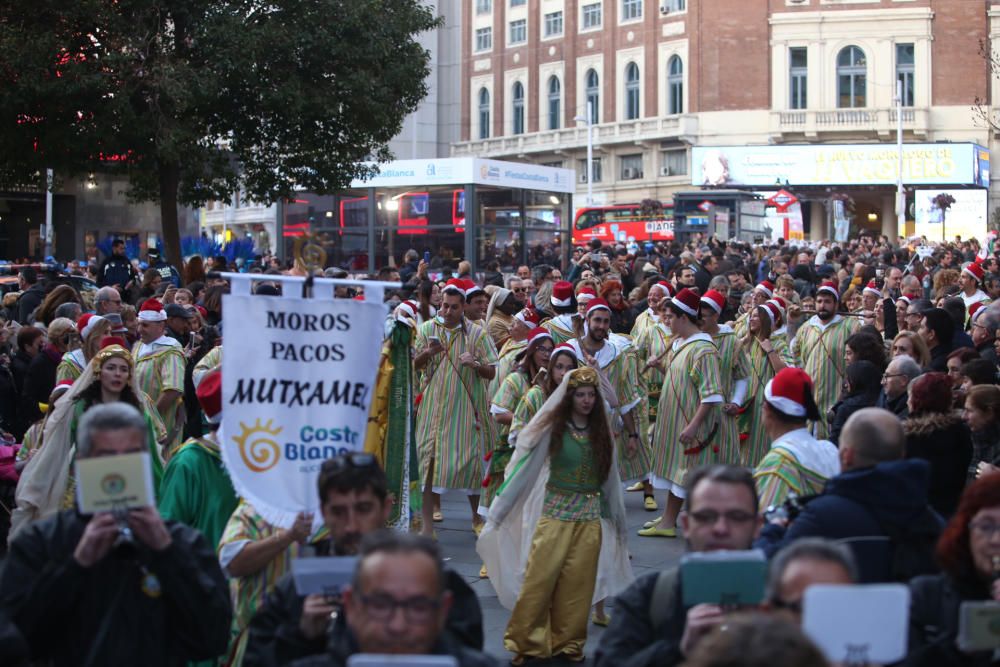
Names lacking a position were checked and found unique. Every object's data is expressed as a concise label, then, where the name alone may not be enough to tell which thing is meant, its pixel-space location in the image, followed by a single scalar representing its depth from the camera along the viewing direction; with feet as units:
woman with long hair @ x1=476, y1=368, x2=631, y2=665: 24.32
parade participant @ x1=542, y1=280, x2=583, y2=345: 36.55
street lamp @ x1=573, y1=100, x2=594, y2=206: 187.91
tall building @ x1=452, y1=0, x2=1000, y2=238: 196.65
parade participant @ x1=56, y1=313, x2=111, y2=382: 29.45
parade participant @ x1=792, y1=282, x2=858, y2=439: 39.93
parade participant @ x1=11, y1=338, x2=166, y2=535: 23.62
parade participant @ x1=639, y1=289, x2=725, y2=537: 33.58
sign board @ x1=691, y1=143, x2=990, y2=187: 185.78
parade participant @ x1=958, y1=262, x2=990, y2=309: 47.73
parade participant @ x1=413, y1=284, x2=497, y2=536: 34.42
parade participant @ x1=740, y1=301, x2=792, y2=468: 35.53
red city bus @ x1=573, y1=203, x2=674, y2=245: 139.23
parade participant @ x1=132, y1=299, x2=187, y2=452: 31.55
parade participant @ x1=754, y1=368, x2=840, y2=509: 18.33
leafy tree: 67.82
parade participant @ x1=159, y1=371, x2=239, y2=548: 17.07
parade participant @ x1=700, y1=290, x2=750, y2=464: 34.44
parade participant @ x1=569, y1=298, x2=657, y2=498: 33.35
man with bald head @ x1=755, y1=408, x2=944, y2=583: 15.01
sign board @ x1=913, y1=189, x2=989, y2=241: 170.71
